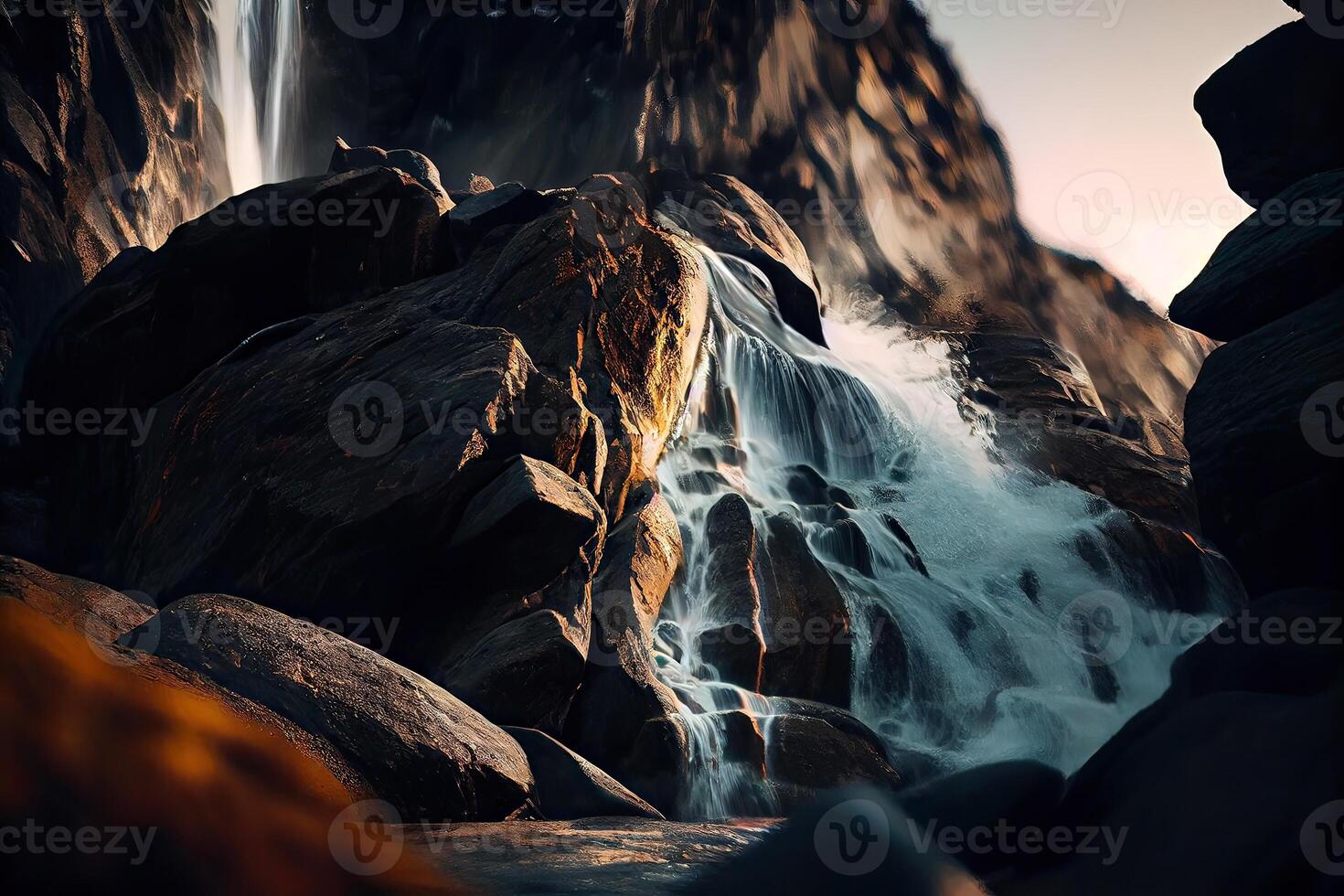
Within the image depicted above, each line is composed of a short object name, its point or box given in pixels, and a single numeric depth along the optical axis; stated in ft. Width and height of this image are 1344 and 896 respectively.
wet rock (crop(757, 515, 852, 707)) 44.91
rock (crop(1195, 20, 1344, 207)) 59.06
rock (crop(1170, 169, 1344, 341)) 50.96
